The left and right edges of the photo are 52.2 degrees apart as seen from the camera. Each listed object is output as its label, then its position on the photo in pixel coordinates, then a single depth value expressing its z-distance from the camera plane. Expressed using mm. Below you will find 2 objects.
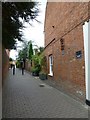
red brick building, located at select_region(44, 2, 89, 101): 4101
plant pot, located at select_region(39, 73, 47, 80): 8719
